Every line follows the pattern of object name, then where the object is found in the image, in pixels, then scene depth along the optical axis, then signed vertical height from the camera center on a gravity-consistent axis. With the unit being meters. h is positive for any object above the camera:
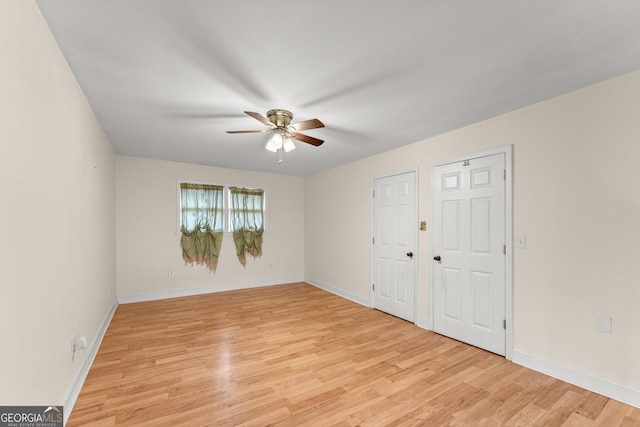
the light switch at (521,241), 2.65 -0.30
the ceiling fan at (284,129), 2.54 +0.82
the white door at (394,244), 3.83 -0.52
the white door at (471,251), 2.85 -0.48
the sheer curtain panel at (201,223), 5.02 -0.23
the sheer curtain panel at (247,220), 5.50 -0.19
